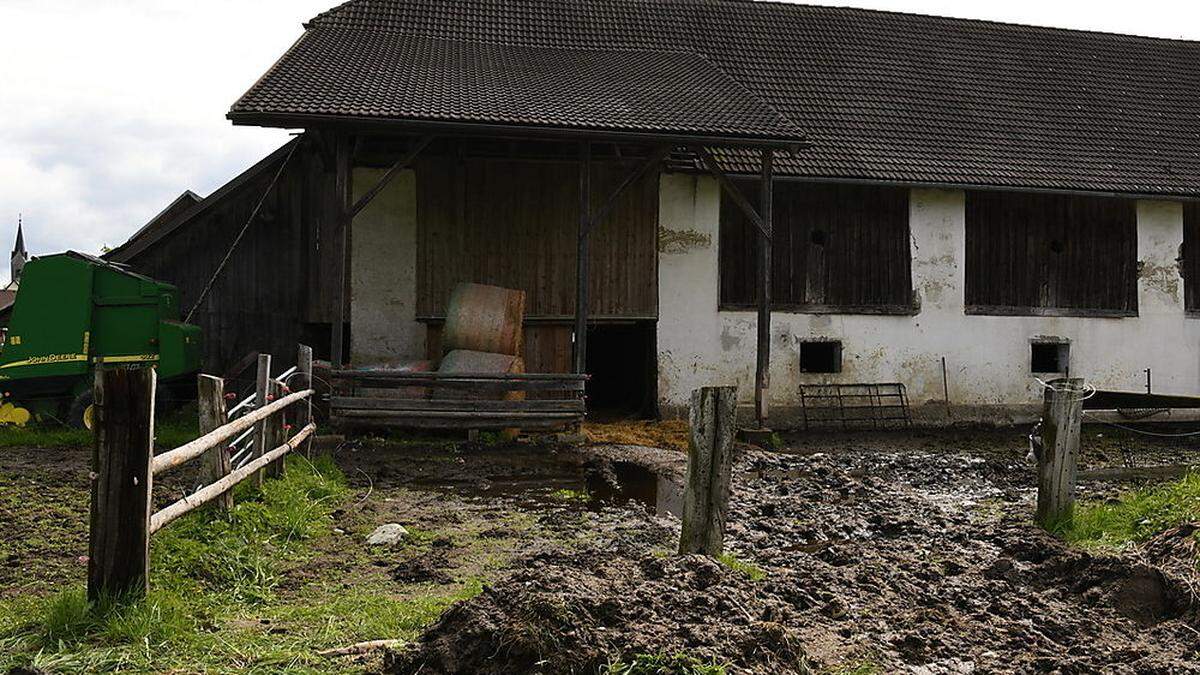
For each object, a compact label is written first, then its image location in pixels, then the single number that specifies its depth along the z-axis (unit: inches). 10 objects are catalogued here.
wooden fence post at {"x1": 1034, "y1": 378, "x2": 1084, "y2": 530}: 305.6
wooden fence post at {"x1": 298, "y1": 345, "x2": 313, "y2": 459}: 423.2
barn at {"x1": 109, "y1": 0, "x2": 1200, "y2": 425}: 586.9
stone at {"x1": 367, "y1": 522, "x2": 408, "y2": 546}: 288.4
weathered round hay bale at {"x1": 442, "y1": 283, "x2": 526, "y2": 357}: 552.1
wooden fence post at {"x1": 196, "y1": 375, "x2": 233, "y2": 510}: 283.9
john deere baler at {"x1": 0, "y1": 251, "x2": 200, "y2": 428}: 525.0
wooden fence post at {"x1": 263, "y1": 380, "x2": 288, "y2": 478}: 353.7
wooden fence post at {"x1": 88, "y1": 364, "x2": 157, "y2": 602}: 196.5
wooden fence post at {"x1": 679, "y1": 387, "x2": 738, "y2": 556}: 247.3
